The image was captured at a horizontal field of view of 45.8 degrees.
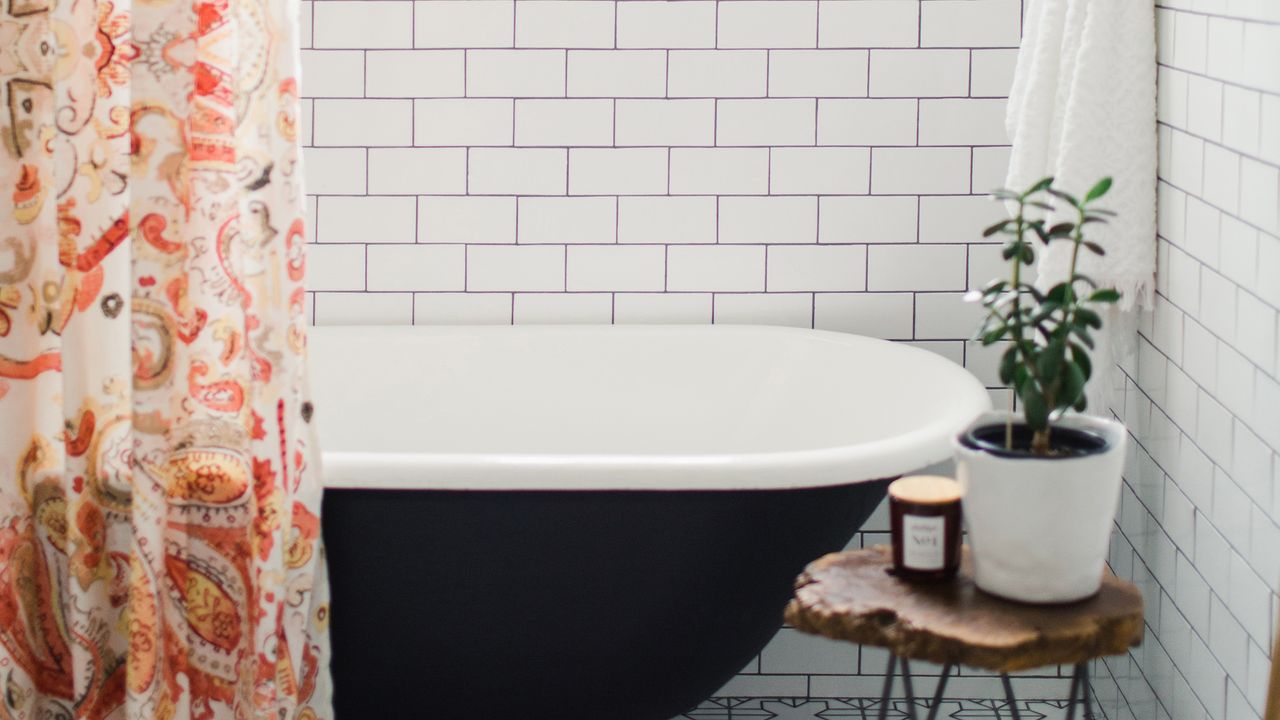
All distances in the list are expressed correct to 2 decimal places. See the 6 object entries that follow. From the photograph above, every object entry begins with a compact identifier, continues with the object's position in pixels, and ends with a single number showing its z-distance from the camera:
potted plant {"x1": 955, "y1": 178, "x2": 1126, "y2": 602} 1.72
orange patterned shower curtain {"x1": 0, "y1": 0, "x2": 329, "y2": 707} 1.99
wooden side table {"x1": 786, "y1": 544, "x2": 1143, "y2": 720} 1.66
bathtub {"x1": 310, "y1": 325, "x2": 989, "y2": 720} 2.10
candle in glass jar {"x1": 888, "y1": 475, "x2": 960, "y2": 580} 1.80
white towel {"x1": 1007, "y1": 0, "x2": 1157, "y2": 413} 2.40
